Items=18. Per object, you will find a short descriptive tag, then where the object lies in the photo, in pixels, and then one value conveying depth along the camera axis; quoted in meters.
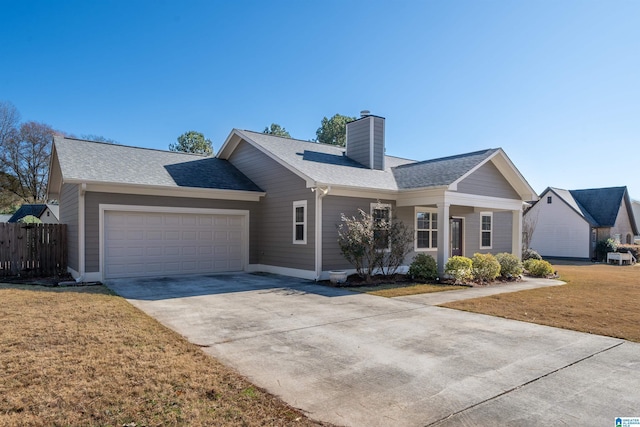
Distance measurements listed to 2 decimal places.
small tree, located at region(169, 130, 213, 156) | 42.69
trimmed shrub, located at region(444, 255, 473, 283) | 12.27
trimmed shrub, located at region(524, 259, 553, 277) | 14.88
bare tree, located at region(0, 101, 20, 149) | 35.81
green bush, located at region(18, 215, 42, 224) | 22.62
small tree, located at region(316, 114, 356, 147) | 43.12
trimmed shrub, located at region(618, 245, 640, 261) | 25.08
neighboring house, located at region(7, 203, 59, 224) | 28.48
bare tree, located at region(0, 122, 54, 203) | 36.38
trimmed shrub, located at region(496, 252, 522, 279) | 13.72
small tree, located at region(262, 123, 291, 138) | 48.91
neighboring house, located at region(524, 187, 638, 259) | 26.19
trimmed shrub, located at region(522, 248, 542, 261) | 18.15
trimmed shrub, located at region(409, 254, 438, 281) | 12.62
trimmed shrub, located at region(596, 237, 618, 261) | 24.95
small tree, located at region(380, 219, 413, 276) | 12.55
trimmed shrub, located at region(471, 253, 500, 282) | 12.86
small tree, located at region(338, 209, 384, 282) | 11.83
